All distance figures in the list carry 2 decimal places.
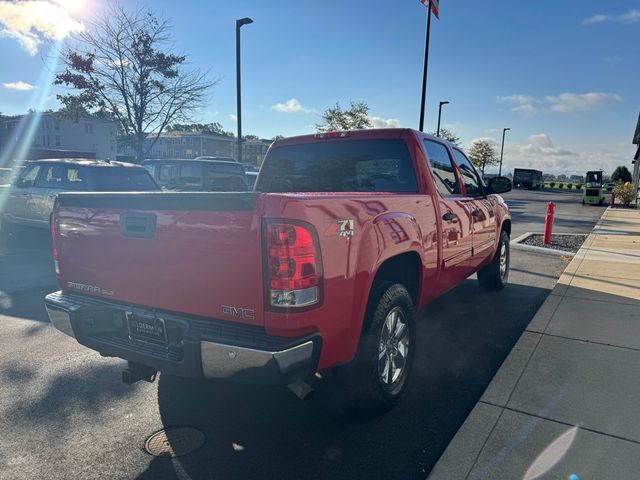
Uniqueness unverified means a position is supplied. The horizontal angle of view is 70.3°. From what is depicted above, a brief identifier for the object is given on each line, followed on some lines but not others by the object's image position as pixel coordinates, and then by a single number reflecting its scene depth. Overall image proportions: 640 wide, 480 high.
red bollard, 10.28
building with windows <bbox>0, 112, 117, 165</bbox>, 53.72
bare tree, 17.55
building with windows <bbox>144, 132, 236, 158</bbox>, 78.25
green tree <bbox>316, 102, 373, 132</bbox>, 28.95
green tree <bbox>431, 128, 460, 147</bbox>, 44.17
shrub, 24.86
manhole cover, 2.71
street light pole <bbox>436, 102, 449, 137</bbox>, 30.12
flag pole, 13.99
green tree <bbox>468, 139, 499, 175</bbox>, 61.75
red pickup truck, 2.28
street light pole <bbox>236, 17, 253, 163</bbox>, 14.51
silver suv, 7.98
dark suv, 13.00
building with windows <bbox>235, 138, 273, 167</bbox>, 89.82
